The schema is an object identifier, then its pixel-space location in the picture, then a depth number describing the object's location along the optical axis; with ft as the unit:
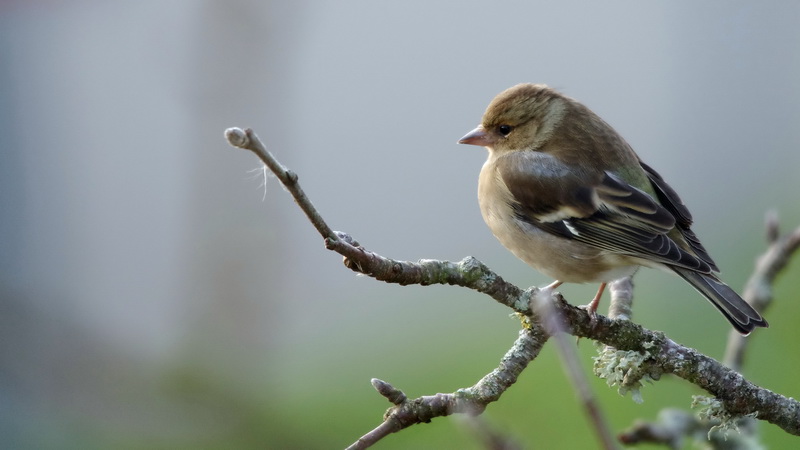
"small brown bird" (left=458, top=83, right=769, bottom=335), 14.32
